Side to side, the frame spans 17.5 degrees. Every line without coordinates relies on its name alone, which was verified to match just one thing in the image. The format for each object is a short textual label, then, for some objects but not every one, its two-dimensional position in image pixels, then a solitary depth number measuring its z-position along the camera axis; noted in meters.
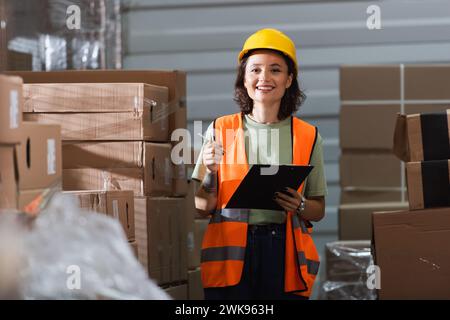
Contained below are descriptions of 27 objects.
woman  5.76
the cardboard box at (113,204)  5.73
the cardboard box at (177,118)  7.13
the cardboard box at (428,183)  5.87
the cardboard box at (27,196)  4.49
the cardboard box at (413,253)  5.84
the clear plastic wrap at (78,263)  4.11
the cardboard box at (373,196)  8.84
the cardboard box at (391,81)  8.75
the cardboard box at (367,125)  8.79
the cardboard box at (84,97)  6.48
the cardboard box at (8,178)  4.36
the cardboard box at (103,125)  6.50
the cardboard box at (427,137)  5.92
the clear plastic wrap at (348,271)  8.59
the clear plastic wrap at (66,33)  8.72
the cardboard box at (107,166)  6.51
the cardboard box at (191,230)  7.56
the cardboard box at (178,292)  7.02
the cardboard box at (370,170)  8.83
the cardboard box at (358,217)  8.72
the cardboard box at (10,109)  4.30
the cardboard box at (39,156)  4.53
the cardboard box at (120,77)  7.06
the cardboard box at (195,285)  7.57
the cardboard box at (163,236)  6.59
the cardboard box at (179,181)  7.18
